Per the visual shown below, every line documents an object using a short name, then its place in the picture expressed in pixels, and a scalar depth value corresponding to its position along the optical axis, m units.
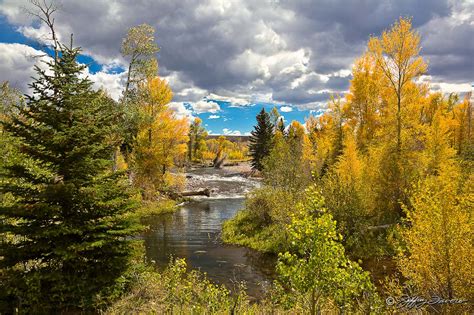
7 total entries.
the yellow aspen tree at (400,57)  16.83
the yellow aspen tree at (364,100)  26.81
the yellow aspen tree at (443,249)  6.69
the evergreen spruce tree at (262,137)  54.29
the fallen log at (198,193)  34.09
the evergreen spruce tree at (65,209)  7.40
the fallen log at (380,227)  16.27
